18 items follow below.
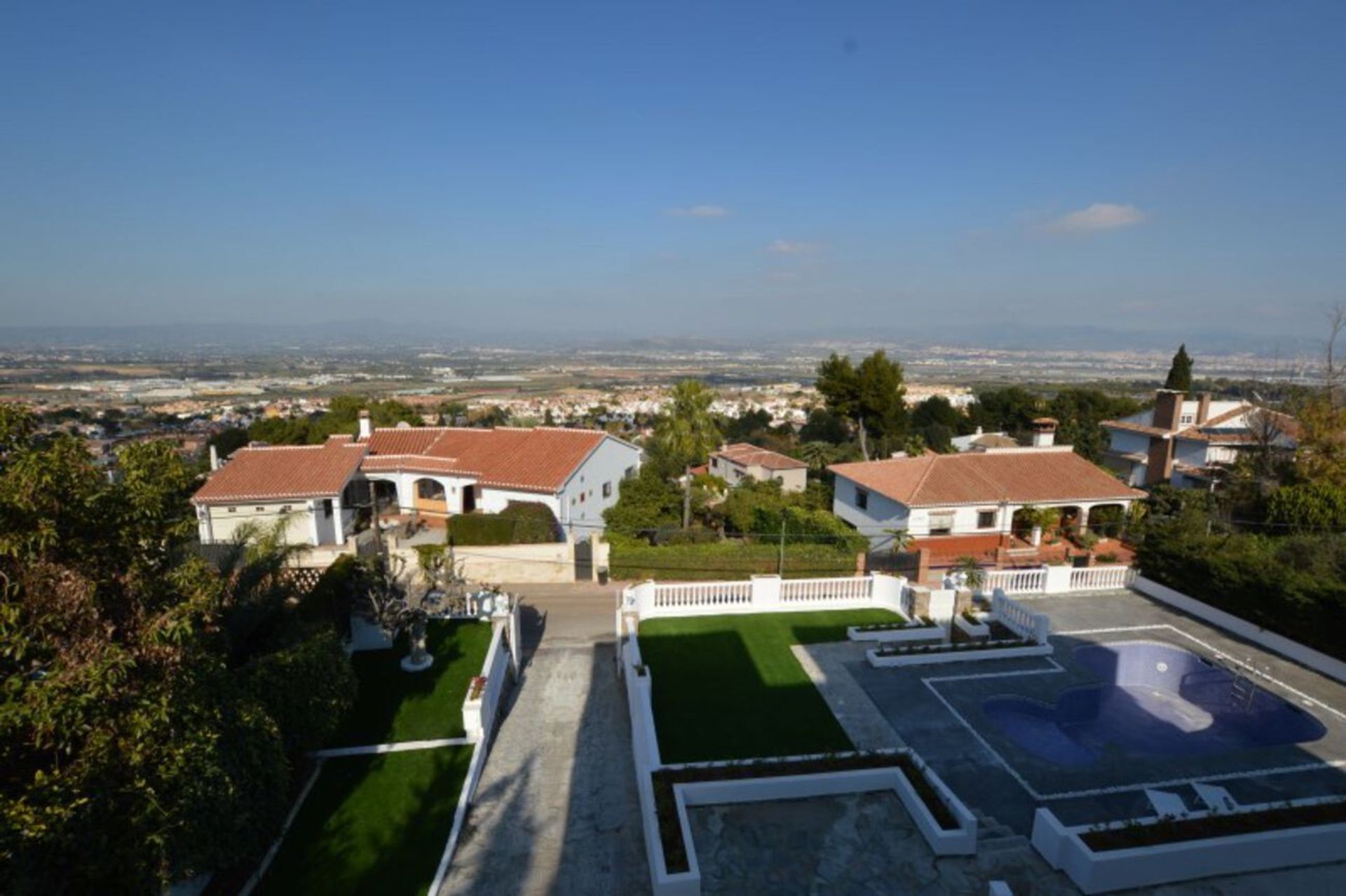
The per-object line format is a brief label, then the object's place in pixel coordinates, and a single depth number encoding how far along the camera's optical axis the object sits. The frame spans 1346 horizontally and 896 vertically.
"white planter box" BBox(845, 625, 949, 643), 14.13
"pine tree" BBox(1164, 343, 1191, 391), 47.59
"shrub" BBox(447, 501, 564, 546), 22.97
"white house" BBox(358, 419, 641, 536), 26.22
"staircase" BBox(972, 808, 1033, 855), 8.10
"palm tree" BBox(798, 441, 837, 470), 40.34
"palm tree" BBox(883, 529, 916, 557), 22.92
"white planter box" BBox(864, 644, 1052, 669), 12.98
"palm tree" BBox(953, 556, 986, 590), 16.83
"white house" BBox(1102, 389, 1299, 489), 29.55
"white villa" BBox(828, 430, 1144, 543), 24.72
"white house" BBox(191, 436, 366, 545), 23.72
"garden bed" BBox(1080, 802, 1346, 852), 7.58
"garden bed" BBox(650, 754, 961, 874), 8.09
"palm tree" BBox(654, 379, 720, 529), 26.22
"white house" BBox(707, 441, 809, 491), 35.31
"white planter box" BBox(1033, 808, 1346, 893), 7.38
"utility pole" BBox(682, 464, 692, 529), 25.58
